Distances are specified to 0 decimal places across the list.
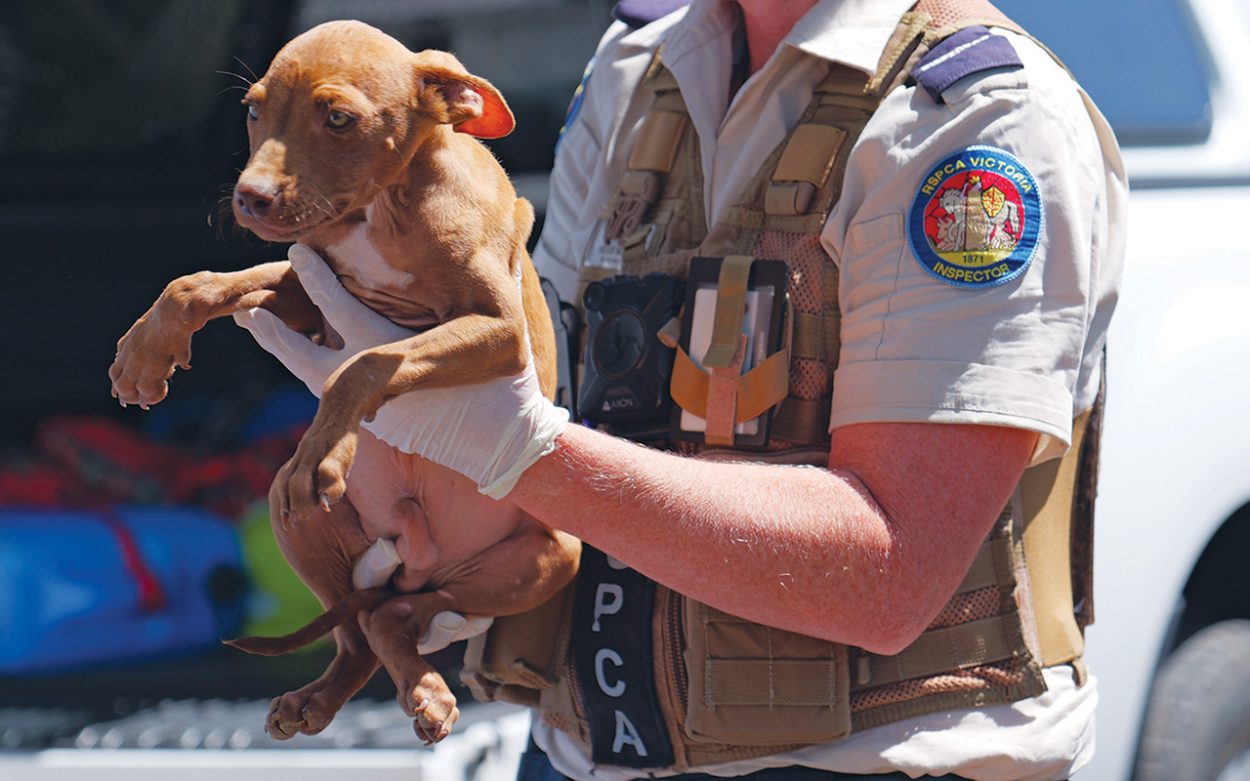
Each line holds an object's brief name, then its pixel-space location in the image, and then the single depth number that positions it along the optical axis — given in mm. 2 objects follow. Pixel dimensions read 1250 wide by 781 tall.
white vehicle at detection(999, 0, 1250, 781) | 5711
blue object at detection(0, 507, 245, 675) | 7449
